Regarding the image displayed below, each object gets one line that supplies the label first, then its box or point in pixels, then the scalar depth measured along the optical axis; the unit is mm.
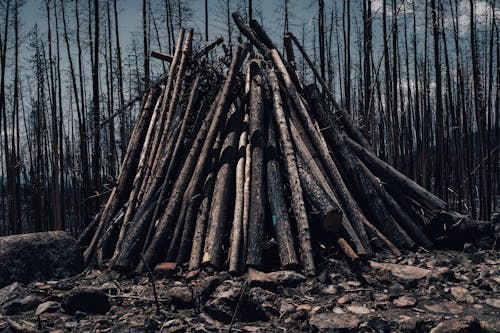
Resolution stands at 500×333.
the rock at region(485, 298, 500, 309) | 3194
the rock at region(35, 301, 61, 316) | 3471
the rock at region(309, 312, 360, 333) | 2791
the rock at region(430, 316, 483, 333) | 2650
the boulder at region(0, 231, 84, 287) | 4371
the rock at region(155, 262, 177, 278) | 4016
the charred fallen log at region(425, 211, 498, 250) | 4730
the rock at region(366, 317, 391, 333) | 2799
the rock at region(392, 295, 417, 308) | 3189
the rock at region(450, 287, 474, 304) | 3322
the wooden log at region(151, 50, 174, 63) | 7215
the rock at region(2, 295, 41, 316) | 3572
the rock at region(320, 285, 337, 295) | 3501
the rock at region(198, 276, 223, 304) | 3410
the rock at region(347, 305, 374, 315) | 3105
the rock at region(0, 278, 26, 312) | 3661
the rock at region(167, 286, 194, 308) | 3340
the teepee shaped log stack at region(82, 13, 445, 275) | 4203
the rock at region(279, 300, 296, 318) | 3171
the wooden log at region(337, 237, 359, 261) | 3911
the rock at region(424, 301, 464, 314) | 3107
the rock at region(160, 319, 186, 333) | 2942
